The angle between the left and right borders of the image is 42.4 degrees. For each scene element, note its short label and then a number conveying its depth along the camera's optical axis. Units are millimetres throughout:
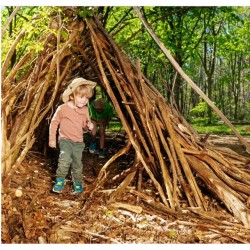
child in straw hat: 3533
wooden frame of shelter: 3391
